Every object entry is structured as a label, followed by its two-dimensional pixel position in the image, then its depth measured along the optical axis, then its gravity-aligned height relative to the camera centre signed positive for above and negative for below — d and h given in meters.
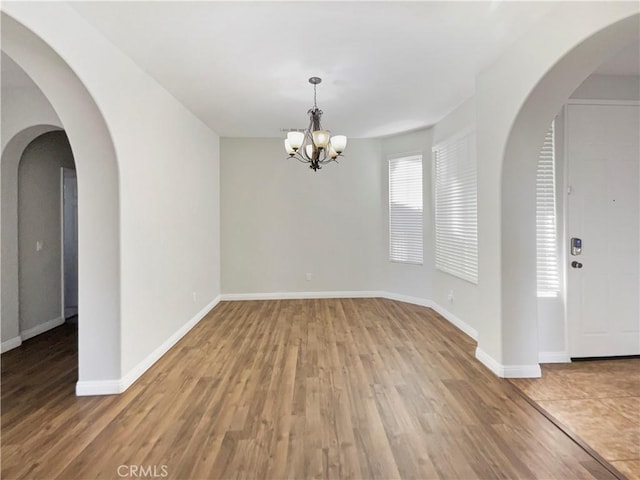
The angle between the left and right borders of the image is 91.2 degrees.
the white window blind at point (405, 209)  5.09 +0.51
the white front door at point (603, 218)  3.00 +0.19
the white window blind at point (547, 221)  3.00 +0.17
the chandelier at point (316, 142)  3.05 +1.00
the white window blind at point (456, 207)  3.72 +0.42
